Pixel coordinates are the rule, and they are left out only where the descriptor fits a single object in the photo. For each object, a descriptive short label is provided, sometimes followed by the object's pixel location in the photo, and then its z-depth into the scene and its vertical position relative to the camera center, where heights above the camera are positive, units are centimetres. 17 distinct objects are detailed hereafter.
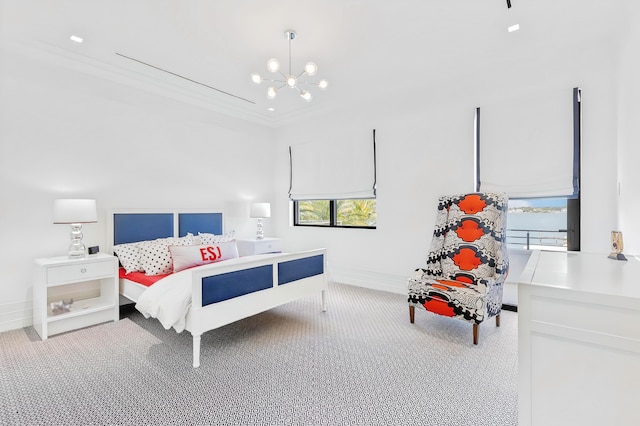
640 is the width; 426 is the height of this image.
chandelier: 266 +128
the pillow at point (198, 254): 330 -46
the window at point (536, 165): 318 +52
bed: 237 -59
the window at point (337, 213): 482 +0
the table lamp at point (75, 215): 297 -1
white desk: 98 -48
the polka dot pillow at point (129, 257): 340 -49
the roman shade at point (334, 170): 468 +71
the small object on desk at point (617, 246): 173 -21
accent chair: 274 -53
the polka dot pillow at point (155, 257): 326 -48
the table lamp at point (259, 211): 493 +4
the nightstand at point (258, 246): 472 -52
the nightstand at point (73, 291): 285 -82
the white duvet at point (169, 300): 238 -71
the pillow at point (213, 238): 396 -33
